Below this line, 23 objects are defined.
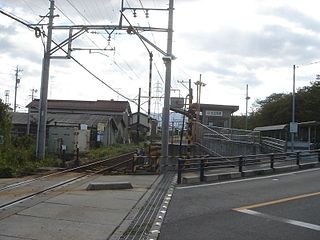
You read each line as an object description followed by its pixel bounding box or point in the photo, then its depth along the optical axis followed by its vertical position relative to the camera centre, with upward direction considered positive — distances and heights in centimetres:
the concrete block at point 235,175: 1936 -108
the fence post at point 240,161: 1988 -50
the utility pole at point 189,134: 2616 +77
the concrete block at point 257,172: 1998 -98
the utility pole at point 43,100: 2688 +242
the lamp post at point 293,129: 3369 +164
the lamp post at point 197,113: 3138 +245
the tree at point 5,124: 3196 +112
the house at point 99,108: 7421 +587
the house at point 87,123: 5210 +232
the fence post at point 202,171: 1788 -89
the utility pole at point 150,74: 5175 +838
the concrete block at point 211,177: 1812 -114
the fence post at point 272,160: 2148 -44
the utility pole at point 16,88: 9288 +1044
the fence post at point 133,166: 2313 -107
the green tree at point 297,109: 5534 +547
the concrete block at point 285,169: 2185 -86
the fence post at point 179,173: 1753 -98
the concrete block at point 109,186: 1484 -135
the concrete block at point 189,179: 1756 -121
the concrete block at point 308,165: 2392 -68
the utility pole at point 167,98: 2289 +240
